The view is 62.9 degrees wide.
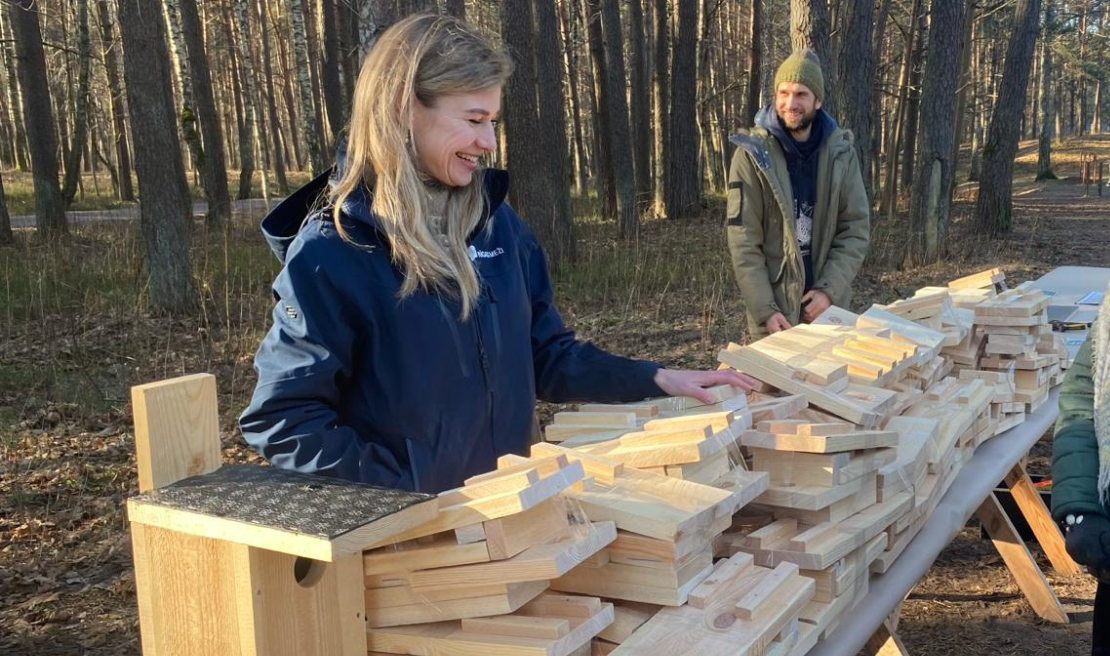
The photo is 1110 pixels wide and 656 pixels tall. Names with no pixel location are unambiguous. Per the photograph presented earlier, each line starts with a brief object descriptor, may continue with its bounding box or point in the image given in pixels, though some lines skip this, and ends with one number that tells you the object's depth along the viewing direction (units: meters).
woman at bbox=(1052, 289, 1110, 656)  2.40
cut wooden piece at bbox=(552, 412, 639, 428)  2.43
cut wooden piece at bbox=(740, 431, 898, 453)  2.15
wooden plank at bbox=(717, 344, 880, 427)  2.46
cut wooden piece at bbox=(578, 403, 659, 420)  2.52
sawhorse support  4.22
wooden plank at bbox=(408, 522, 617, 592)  1.43
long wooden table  2.27
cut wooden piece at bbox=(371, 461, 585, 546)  1.42
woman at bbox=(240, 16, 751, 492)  1.85
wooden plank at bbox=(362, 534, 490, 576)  1.45
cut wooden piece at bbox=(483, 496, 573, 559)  1.44
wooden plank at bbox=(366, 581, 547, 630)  1.46
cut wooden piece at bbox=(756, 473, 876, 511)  2.15
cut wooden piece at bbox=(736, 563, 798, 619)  1.68
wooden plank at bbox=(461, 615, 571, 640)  1.43
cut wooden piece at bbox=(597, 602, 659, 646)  1.61
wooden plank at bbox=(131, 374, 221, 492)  1.54
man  4.23
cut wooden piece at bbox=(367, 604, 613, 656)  1.42
